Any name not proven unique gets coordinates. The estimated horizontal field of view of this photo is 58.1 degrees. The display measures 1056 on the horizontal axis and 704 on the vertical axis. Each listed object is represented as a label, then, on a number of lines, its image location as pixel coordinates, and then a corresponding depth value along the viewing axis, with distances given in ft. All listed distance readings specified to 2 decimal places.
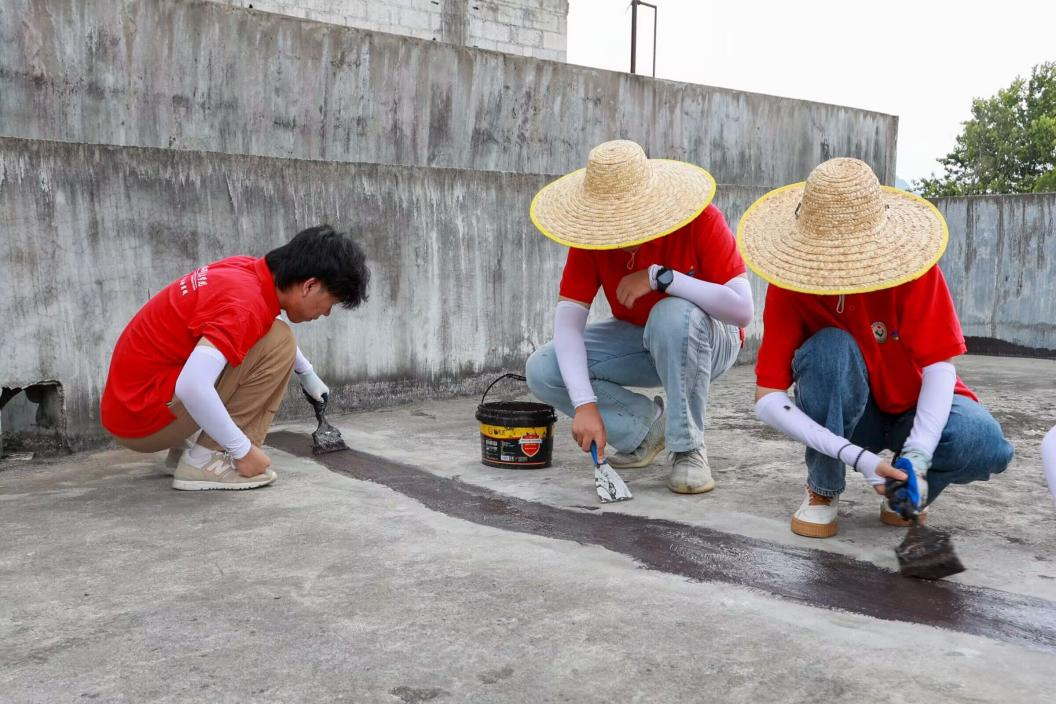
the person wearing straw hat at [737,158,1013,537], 7.50
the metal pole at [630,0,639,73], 47.37
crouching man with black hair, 9.21
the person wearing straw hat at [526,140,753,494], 9.60
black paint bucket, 11.02
